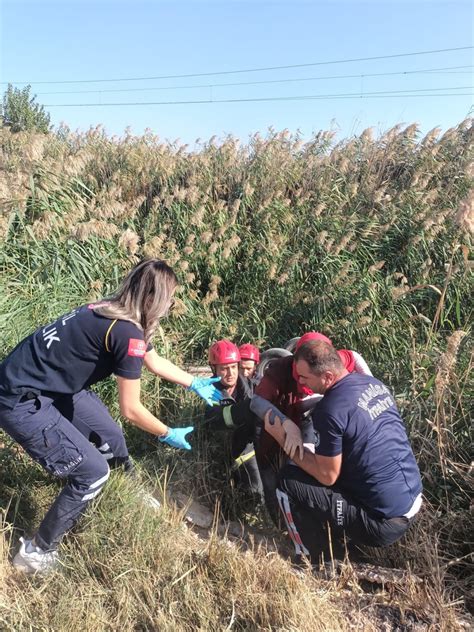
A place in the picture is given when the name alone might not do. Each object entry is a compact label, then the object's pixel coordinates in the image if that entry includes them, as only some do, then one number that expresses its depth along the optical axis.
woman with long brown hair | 2.61
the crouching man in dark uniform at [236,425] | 3.66
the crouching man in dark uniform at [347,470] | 2.73
